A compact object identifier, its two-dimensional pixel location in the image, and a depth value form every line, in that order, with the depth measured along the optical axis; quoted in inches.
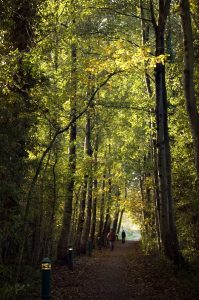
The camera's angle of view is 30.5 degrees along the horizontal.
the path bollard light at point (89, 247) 810.9
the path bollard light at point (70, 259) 543.7
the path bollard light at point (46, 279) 276.7
